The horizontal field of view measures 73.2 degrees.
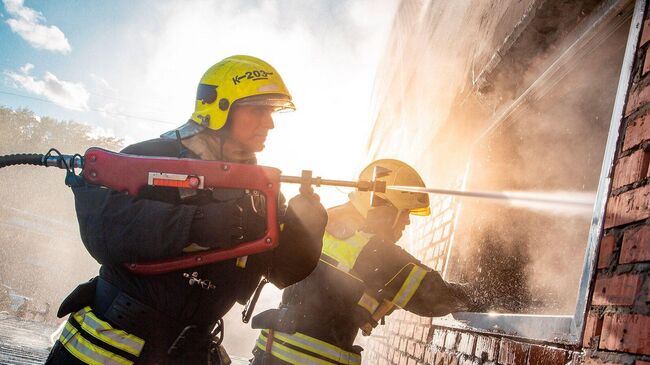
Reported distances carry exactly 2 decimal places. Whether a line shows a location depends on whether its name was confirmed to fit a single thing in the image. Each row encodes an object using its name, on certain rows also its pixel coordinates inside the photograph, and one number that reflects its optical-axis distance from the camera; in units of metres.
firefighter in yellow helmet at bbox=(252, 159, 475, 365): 2.33
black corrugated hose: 1.89
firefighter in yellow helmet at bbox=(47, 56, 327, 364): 1.64
